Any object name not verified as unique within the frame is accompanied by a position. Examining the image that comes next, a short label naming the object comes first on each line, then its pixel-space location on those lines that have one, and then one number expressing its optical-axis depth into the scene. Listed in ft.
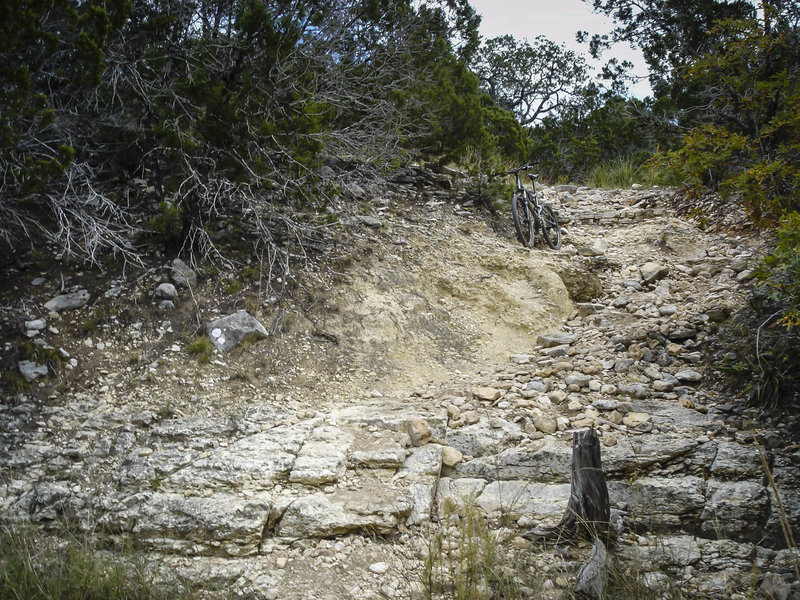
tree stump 11.28
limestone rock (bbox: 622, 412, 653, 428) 15.02
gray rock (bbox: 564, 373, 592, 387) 17.60
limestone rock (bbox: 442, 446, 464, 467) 14.44
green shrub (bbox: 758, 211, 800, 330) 13.43
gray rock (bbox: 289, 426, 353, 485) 13.60
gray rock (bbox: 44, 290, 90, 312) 18.21
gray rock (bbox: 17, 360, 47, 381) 16.21
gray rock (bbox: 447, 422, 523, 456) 14.89
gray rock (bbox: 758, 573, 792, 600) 9.23
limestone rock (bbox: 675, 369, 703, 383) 16.89
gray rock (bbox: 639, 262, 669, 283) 24.70
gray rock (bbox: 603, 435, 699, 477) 13.25
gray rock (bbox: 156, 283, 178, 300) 19.54
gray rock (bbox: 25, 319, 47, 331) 17.42
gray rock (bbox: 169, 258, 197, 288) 20.13
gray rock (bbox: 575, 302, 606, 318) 23.56
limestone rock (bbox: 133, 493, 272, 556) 12.05
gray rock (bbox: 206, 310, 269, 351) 18.79
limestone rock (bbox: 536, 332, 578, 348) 21.16
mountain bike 28.30
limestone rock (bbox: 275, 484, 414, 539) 12.36
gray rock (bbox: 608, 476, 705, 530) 11.91
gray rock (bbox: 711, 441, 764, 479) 12.41
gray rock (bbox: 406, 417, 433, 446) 15.06
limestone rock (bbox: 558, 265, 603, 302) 25.12
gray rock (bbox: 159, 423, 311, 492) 13.43
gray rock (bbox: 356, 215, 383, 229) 26.27
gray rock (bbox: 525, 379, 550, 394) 17.48
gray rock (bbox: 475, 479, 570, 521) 12.58
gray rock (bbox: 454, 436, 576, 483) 13.75
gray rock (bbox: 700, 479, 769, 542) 11.39
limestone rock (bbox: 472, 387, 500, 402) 17.13
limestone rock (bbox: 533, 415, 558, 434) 15.28
